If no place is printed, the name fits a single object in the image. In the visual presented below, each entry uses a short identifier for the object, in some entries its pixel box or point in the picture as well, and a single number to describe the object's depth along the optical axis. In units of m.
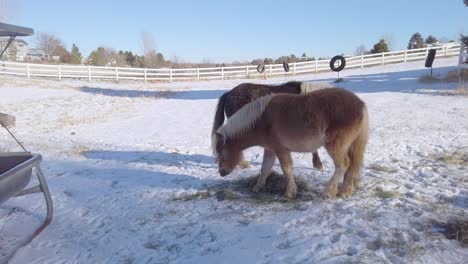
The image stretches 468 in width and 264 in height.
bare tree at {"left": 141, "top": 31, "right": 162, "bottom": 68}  54.03
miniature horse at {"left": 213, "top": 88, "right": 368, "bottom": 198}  4.64
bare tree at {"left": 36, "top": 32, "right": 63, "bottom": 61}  59.56
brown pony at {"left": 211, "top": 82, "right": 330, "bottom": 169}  6.48
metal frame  4.04
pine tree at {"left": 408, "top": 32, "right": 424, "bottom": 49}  53.78
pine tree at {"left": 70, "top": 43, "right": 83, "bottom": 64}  55.75
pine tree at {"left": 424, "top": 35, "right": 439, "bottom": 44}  55.13
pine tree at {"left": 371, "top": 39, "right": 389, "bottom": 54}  42.50
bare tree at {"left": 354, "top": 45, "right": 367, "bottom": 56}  64.56
